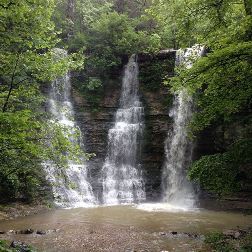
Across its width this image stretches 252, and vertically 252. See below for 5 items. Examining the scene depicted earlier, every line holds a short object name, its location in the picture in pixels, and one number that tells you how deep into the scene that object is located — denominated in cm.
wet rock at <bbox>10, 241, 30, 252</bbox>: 751
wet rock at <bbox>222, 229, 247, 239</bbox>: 1065
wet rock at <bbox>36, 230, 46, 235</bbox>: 1133
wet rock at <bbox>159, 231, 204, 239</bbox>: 1115
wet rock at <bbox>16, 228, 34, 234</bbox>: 1139
